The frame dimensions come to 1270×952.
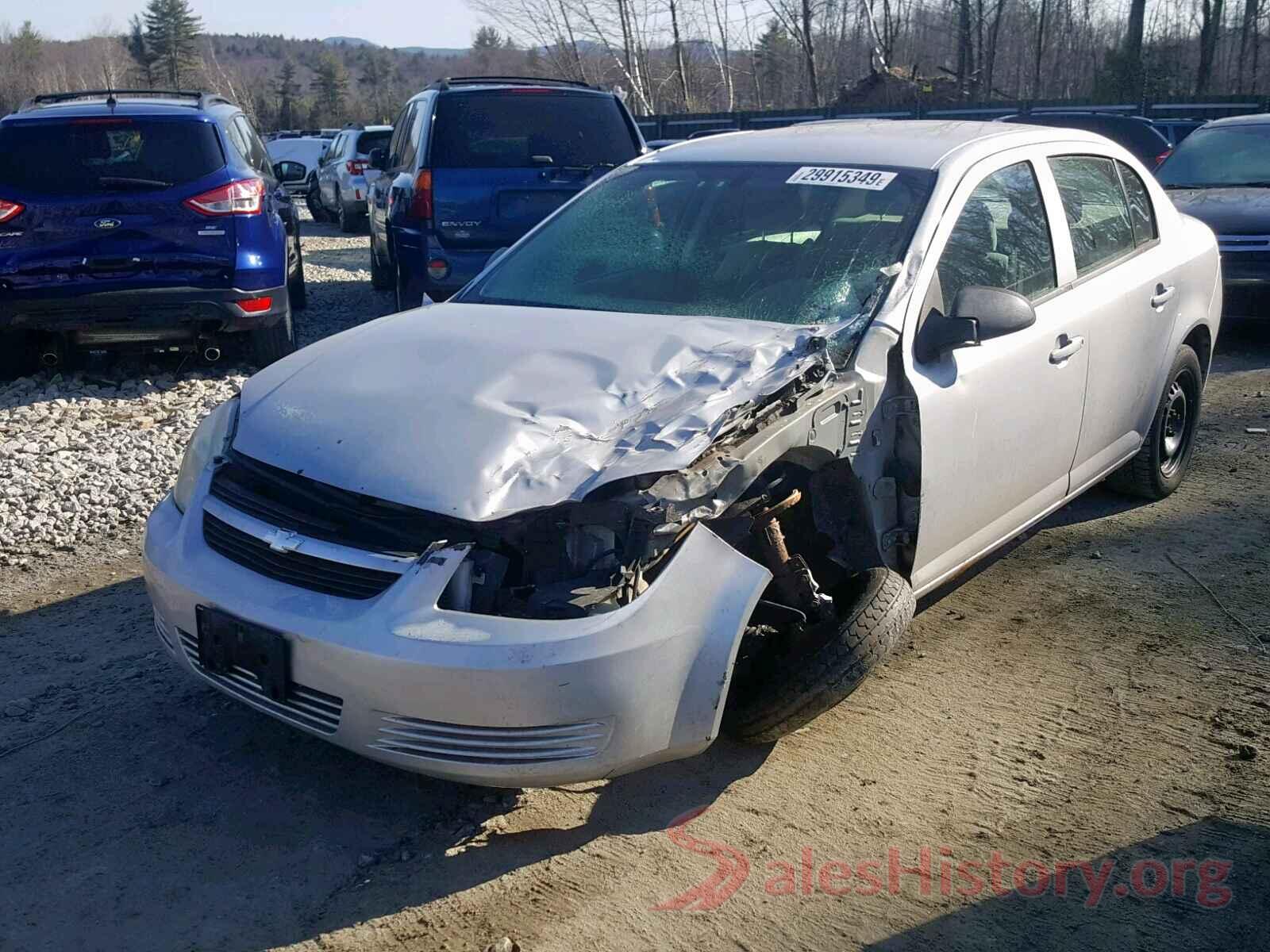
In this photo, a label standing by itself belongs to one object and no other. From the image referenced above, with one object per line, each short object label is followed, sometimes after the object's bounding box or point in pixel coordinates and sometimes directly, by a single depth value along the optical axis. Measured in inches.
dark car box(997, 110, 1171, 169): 601.9
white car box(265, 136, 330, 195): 1242.6
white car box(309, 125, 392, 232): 788.6
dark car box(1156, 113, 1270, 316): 355.3
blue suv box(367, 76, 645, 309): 321.7
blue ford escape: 284.8
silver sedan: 112.3
